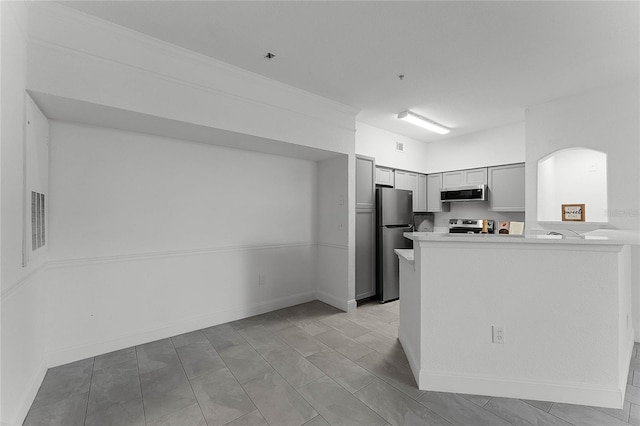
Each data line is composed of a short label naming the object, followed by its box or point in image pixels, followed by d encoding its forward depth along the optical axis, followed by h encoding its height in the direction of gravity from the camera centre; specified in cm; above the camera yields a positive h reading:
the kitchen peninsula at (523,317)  192 -74
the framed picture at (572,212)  362 +1
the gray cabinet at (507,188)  457 +41
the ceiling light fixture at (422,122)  417 +142
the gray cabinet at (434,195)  562 +36
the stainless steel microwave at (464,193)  488 +35
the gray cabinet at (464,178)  502 +65
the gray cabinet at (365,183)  422 +45
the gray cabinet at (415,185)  527 +54
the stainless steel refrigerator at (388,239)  437 -41
